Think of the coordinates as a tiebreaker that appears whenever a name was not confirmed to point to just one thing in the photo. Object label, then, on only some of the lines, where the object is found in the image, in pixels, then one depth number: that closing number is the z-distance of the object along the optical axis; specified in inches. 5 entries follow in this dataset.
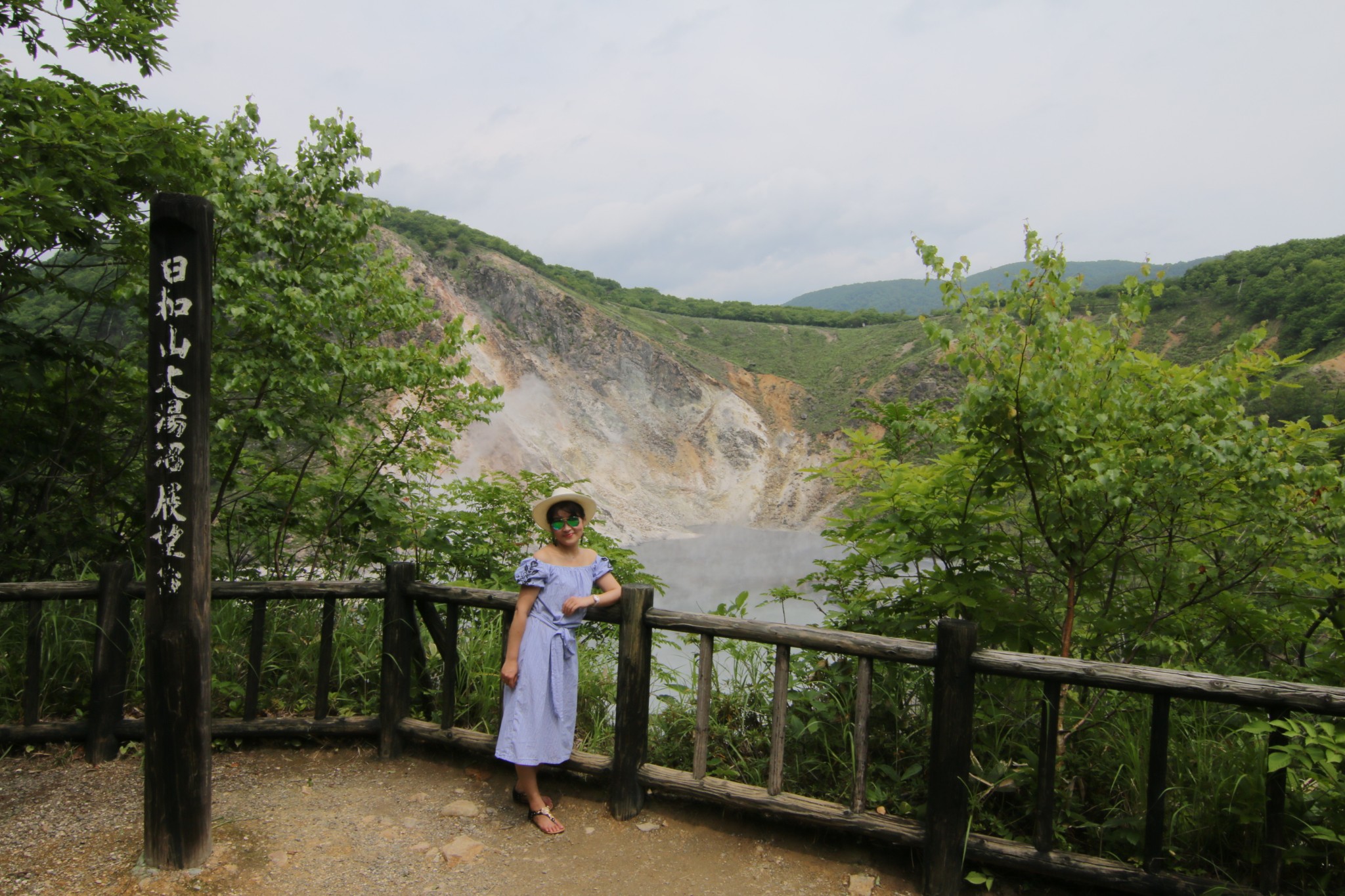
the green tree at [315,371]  176.7
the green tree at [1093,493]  109.6
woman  129.9
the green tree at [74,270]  150.0
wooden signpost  114.5
